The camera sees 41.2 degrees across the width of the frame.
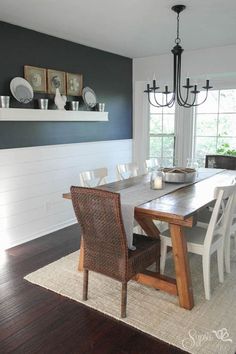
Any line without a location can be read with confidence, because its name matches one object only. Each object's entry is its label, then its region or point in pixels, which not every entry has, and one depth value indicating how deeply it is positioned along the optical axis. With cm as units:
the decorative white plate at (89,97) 444
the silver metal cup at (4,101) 334
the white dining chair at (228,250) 294
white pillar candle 299
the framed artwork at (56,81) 392
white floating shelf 340
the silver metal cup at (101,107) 466
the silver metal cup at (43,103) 377
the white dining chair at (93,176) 311
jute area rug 210
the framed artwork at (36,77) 365
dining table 231
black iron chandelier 298
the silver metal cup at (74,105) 422
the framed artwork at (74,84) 419
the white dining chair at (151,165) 420
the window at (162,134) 540
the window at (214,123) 481
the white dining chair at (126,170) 375
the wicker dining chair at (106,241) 216
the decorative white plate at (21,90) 349
